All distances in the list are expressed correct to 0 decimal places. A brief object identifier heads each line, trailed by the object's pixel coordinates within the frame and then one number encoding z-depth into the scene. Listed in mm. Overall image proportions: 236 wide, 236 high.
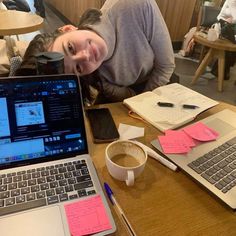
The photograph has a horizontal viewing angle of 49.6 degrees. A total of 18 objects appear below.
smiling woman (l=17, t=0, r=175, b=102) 1174
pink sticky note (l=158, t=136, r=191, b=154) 751
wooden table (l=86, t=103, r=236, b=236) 564
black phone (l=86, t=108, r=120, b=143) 809
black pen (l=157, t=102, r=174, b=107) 977
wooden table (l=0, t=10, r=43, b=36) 2193
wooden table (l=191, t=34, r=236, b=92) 2713
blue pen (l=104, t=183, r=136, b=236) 550
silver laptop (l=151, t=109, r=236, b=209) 642
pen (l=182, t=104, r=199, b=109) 972
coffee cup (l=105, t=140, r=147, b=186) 639
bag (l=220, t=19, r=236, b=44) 2756
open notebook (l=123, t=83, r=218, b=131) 898
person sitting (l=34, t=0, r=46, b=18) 4824
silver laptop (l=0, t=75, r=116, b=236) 559
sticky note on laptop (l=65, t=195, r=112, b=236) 533
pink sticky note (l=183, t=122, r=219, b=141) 805
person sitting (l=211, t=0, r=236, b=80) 2904
